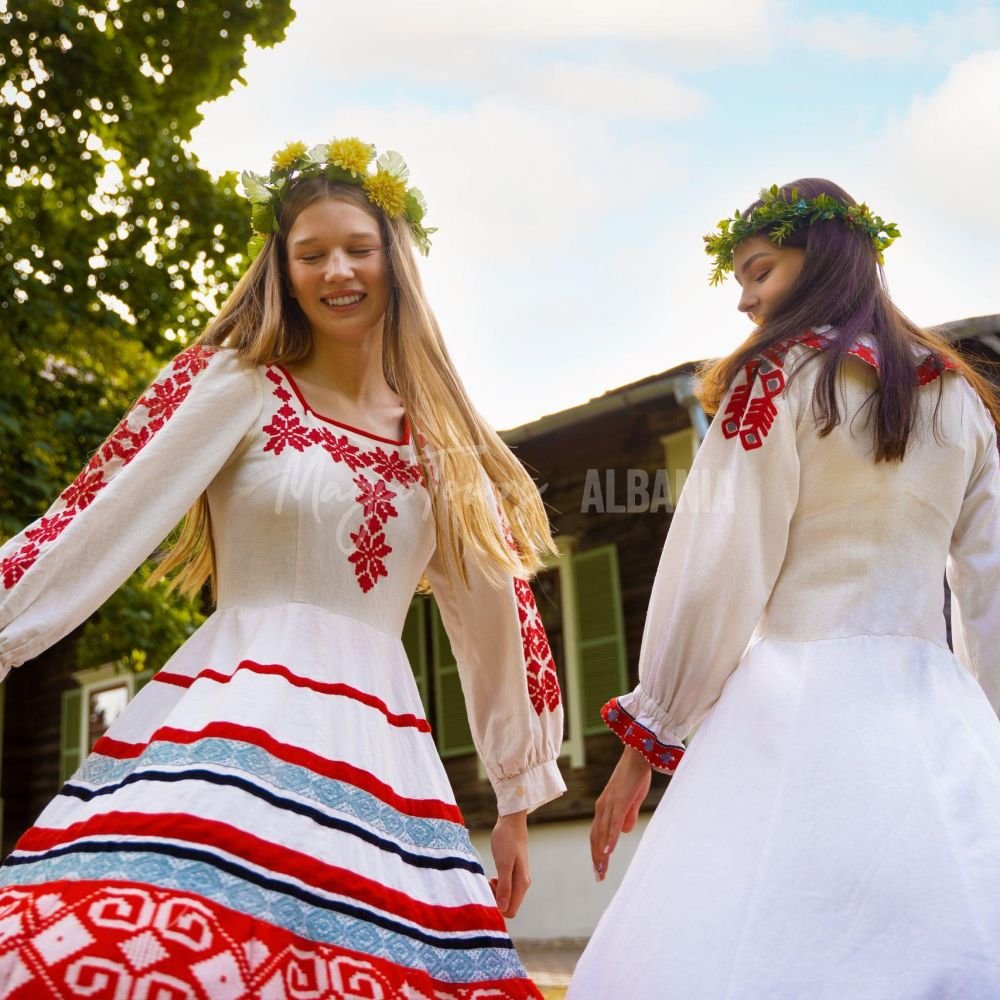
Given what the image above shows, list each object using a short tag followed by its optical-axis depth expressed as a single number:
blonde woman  1.96
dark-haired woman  1.94
